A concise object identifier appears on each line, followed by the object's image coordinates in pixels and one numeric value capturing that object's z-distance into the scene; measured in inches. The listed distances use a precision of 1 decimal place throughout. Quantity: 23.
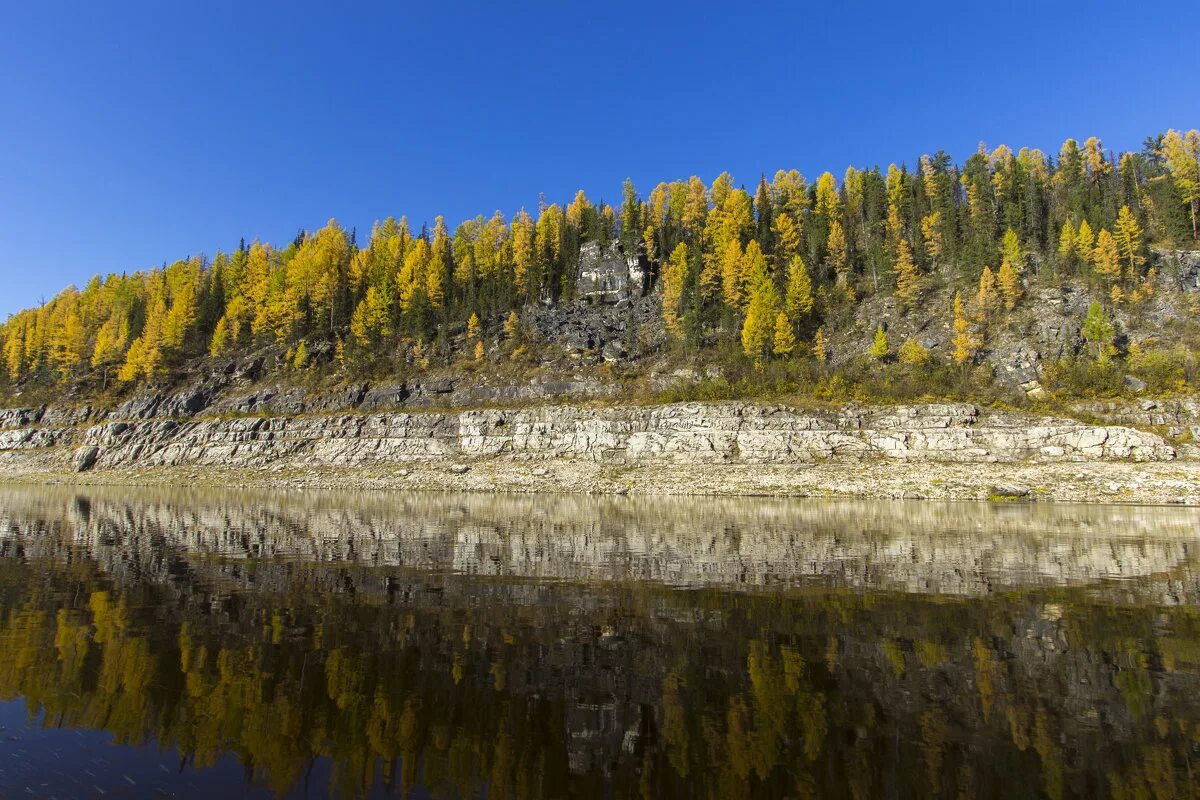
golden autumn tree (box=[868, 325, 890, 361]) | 2795.3
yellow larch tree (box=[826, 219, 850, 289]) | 3703.2
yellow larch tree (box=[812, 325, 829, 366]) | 2912.4
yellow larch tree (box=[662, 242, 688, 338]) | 3486.7
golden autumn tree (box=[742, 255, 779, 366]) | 3009.4
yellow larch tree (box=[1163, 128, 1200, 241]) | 3228.3
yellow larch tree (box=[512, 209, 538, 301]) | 4173.2
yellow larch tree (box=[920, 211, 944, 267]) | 3568.7
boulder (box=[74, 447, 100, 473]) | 2891.2
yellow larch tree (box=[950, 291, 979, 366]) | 2632.9
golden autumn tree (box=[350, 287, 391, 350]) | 3727.9
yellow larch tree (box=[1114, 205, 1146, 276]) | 2893.7
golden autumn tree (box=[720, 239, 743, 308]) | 3482.3
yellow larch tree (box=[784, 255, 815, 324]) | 3230.8
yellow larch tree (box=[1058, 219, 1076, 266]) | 3073.3
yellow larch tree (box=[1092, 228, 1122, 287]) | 2856.8
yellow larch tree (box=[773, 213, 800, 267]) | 3939.5
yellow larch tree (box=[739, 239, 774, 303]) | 3422.7
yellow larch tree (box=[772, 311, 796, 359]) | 2982.3
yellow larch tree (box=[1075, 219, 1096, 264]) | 2992.1
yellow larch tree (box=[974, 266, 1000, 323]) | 2888.8
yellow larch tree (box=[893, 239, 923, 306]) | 3203.7
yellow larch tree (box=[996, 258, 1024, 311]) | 2888.8
